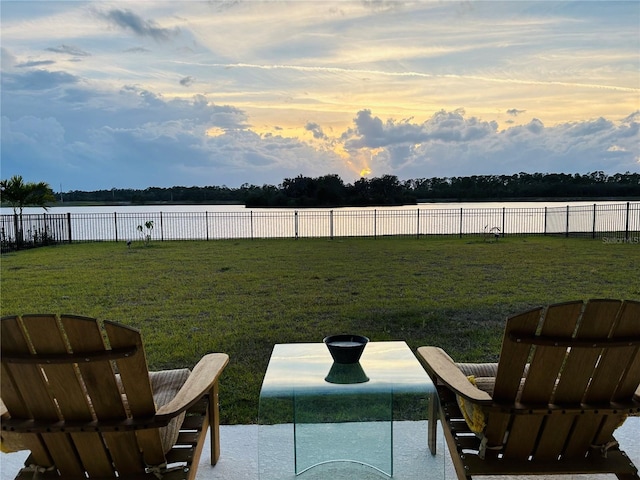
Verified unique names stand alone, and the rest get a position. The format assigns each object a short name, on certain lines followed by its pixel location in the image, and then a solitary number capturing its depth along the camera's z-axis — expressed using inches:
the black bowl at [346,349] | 97.5
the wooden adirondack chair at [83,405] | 62.2
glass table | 89.6
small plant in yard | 616.4
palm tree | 620.7
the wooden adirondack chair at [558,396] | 66.6
